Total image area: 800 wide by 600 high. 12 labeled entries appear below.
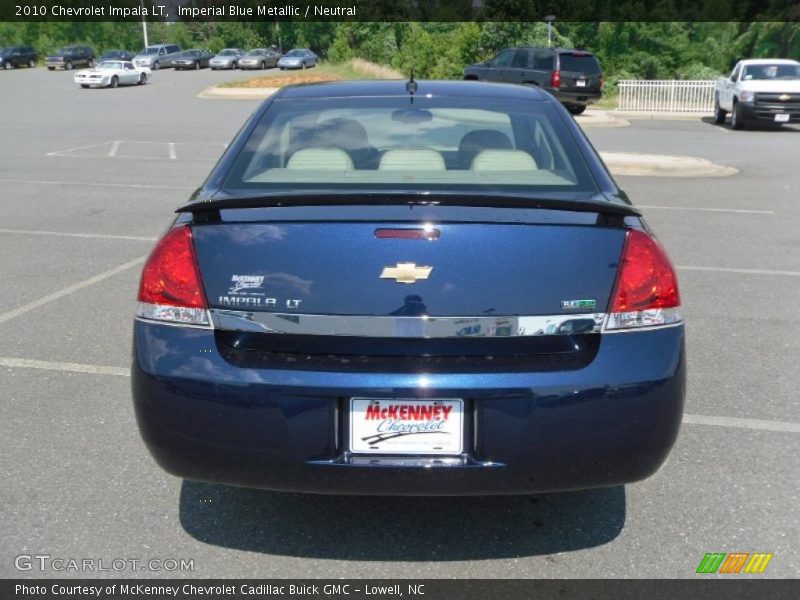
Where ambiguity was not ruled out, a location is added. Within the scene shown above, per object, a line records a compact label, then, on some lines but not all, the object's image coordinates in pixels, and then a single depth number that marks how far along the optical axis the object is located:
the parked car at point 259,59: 60.84
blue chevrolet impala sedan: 2.86
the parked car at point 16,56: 60.88
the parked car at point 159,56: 61.09
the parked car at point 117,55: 57.19
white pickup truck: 23.17
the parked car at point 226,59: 60.41
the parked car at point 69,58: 59.22
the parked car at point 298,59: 59.25
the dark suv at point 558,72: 27.14
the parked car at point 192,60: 62.06
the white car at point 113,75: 44.44
